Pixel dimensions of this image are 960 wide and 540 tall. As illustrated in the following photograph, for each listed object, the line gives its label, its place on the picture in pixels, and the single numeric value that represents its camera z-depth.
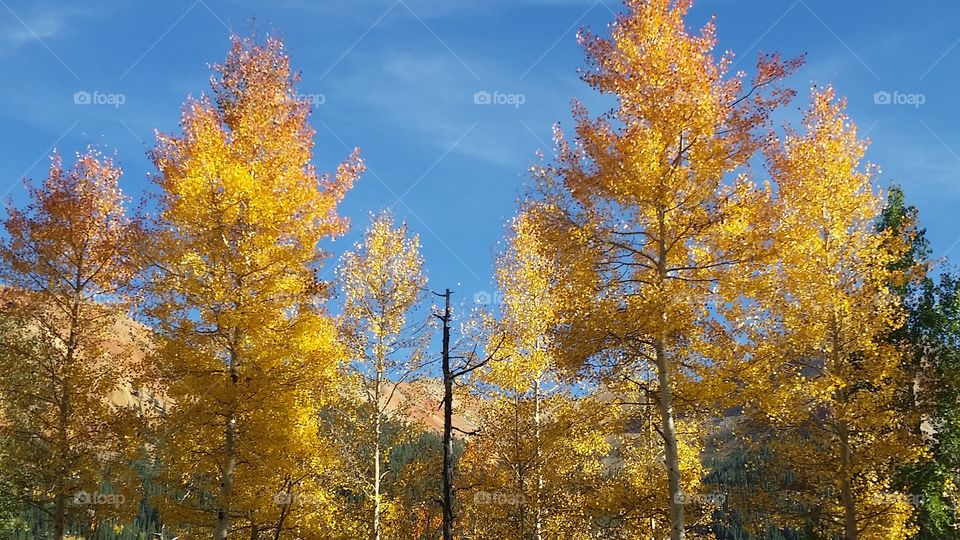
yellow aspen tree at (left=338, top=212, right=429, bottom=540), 17.11
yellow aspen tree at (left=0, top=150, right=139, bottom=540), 16.45
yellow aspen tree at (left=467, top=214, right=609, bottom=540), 16.64
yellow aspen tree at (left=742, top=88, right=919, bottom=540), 13.90
